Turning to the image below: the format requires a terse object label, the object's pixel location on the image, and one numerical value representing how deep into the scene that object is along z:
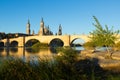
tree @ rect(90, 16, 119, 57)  11.99
